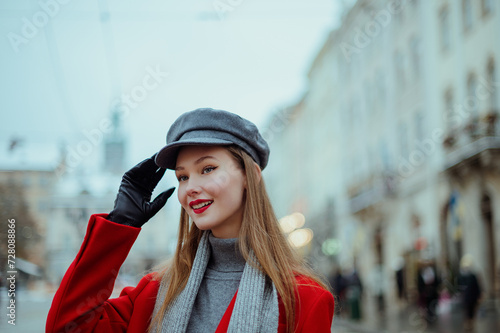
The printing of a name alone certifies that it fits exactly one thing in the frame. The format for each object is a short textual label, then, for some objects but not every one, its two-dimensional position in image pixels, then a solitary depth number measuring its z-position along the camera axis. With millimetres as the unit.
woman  2084
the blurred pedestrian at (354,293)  17375
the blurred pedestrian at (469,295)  13492
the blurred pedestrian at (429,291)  15258
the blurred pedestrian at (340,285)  20386
